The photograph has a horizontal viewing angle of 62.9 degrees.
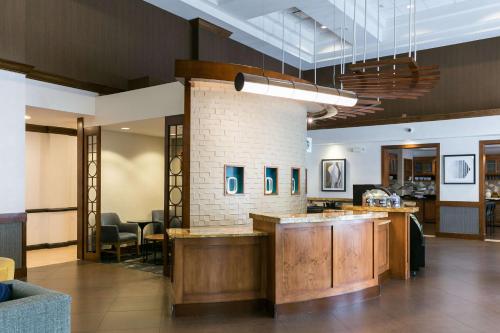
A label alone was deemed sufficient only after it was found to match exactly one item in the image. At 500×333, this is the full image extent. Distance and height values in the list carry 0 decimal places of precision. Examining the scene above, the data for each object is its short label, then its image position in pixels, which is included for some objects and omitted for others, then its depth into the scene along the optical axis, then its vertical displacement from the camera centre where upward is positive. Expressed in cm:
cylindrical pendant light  454 +102
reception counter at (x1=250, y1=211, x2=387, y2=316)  448 -99
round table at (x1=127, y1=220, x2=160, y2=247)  806 -100
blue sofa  259 -91
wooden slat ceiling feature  530 +131
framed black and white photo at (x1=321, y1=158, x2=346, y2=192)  1235 -1
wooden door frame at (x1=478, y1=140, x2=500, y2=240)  1012 -36
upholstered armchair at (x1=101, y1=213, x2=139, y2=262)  772 -114
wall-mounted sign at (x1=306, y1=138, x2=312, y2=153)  871 +65
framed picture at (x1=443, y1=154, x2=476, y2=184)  1026 +15
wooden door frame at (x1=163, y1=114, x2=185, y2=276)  640 -4
